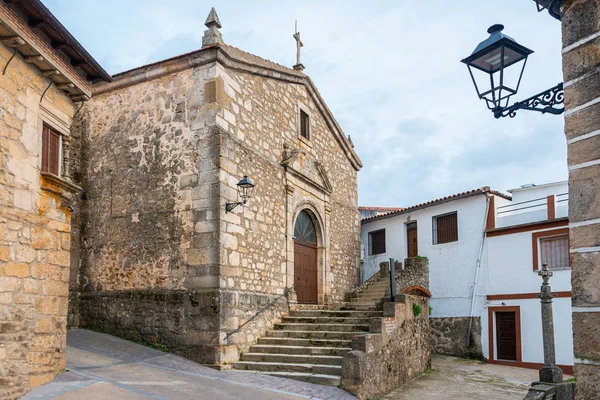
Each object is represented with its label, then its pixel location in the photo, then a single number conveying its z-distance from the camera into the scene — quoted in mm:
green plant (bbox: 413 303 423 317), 12242
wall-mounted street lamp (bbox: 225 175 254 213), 10320
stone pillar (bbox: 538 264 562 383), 8703
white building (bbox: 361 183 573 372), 15203
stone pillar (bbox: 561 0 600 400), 4309
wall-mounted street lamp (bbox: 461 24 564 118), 4770
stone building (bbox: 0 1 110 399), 6445
